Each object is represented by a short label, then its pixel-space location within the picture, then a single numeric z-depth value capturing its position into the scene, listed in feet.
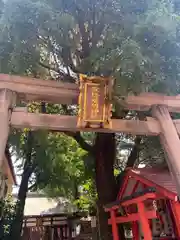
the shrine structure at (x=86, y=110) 11.24
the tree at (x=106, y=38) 11.51
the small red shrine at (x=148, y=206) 14.23
